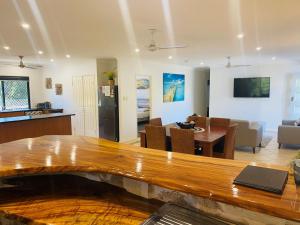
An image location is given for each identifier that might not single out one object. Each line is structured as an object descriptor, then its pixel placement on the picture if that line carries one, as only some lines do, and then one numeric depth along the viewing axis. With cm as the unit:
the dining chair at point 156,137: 363
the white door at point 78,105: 707
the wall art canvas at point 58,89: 767
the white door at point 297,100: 738
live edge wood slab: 91
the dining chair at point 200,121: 486
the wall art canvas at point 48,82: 798
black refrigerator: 614
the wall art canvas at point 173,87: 795
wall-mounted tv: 780
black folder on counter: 97
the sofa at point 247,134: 520
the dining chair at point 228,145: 361
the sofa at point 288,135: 537
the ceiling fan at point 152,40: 346
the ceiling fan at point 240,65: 799
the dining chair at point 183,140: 331
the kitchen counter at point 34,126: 432
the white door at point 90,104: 670
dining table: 331
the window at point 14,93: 750
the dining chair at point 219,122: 468
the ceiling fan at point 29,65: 735
